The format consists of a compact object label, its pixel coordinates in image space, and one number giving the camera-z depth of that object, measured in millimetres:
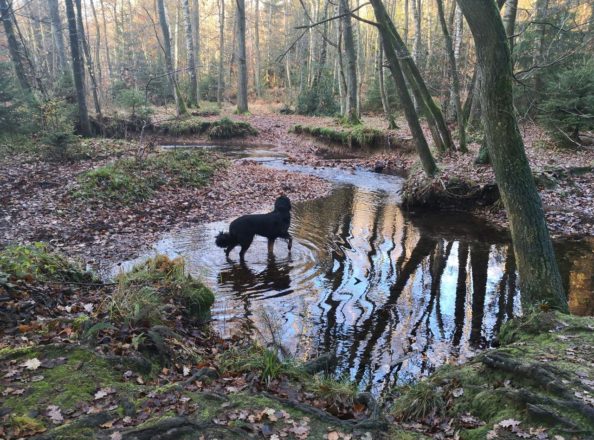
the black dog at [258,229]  8797
